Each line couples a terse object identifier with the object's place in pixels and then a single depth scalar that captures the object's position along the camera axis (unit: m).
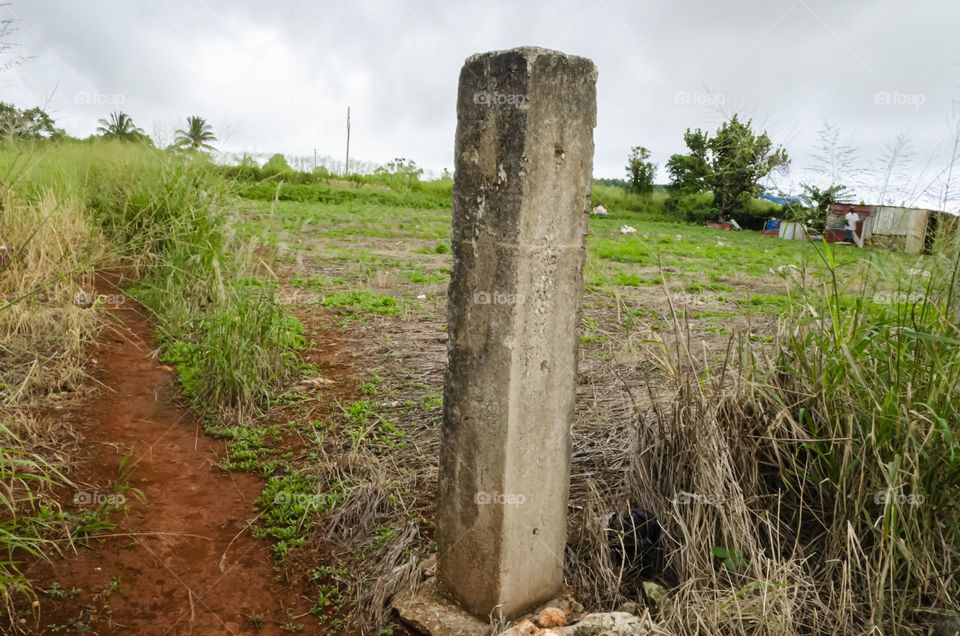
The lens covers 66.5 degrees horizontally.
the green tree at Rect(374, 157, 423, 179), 22.69
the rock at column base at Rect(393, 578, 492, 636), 2.63
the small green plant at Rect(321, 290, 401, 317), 6.37
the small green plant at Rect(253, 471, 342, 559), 3.31
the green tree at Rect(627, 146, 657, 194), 23.05
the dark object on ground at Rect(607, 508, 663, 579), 2.94
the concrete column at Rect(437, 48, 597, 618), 2.34
